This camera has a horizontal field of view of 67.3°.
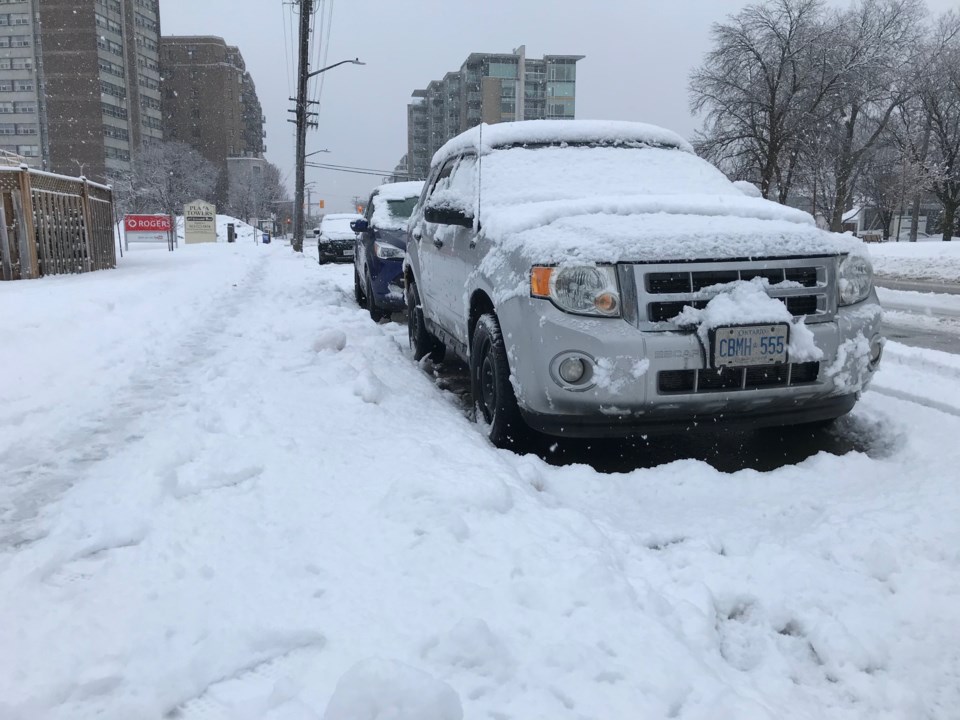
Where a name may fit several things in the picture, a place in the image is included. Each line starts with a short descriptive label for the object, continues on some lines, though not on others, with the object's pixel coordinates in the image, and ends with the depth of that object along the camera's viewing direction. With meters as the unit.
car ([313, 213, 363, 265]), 21.28
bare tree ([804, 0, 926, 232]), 31.17
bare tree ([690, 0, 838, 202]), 30.72
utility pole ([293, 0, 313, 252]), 29.05
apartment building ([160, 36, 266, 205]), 114.94
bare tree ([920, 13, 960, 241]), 36.72
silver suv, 3.10
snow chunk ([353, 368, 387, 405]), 4.30
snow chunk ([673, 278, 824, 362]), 3.07
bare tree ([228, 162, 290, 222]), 99.72
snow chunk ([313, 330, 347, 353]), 6.02
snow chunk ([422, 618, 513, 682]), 1.82
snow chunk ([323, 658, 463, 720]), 1.60
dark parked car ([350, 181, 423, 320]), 8.38
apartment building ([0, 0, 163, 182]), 88.75
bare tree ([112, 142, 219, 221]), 73.94
